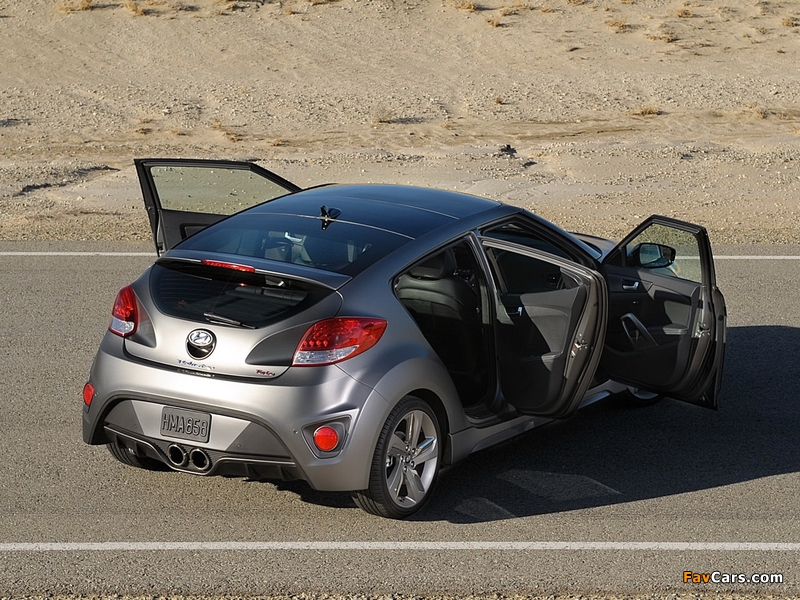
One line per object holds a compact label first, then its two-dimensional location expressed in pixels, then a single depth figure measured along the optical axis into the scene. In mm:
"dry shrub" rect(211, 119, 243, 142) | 22250
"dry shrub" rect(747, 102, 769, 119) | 24823
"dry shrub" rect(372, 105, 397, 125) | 23797
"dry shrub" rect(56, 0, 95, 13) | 32375
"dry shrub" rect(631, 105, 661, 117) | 24891
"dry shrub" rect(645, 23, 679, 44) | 31531
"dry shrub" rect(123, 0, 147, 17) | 32438
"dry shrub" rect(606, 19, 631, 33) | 32219
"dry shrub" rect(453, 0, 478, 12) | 33625
